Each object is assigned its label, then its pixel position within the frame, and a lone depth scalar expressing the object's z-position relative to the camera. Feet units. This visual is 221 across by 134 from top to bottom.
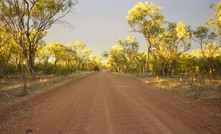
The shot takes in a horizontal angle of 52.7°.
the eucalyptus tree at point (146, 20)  138.82
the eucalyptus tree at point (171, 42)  145.55
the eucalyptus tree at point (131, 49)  233.31
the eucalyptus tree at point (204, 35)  136.56
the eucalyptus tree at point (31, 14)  87.86
